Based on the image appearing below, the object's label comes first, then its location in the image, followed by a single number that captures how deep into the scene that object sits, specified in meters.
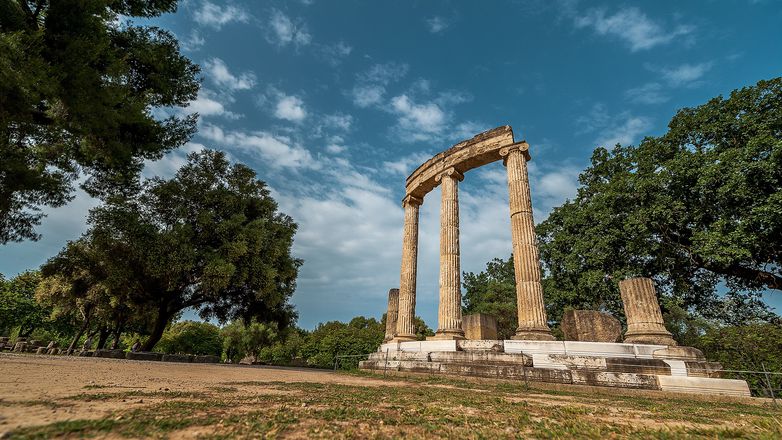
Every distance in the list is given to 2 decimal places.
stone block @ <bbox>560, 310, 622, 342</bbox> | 12.46
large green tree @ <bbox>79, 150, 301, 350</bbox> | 16.84
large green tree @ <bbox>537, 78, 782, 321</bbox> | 13.59
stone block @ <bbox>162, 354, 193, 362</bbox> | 17.80
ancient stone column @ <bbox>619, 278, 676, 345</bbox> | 10.90
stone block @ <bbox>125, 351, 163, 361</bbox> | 16.84
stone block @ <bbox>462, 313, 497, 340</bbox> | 15.18
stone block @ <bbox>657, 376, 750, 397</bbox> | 8.26
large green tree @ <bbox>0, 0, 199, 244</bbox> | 8.71
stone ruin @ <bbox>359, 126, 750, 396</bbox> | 9.50
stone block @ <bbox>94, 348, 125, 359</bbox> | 17.39
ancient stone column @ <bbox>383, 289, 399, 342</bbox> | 18.86
